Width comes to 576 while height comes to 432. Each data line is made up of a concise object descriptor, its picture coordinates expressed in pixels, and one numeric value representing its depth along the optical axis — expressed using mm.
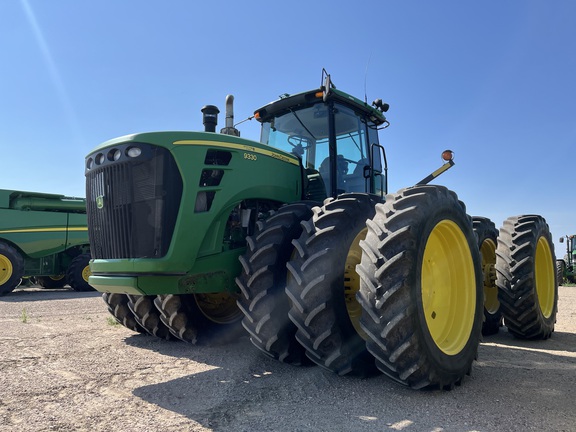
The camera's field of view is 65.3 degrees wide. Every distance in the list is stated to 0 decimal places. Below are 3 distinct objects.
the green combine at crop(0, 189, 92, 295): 11898
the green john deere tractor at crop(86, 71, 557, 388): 3049
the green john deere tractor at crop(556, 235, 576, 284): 23234
